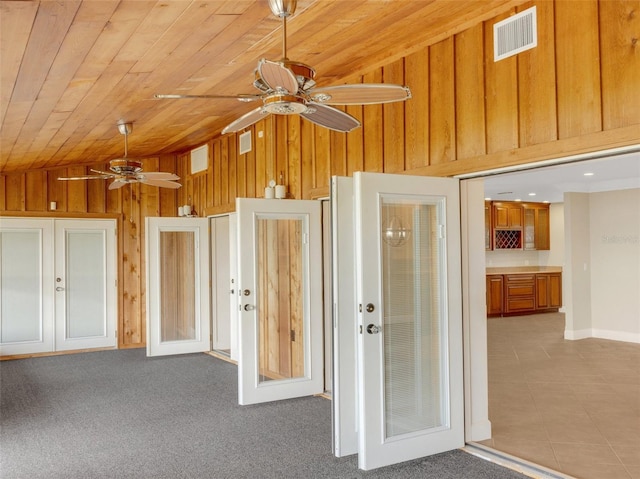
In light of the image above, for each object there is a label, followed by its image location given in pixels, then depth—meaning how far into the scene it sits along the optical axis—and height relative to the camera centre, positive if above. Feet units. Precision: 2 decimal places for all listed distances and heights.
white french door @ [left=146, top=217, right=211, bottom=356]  24.32 -1.96
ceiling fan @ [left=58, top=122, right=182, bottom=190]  17.60 +2.41
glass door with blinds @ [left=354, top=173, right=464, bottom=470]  11.30 -1.72
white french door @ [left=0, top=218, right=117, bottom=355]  25.18 -1.94
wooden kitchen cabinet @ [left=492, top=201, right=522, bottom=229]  37.04 +1.75
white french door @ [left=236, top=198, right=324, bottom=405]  16.48 -1.86
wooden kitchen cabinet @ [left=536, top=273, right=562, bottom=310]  36.27 -3.55
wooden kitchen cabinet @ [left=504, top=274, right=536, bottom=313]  34.94 -3.55
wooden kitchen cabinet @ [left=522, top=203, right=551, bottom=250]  38.45 +0.93
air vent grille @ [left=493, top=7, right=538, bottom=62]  10.74 +4.21
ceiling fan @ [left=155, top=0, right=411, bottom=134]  8.13 +2.45
